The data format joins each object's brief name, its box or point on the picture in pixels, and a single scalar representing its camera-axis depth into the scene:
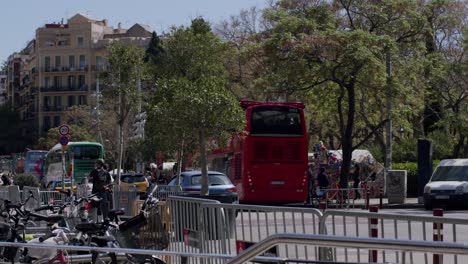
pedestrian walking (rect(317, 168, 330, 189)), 35.78
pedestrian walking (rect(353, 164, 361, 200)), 39.16
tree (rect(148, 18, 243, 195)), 25.50
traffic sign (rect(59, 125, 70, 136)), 28.98
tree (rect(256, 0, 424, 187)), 33.69
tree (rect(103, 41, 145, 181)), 35.16
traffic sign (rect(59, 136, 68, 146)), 28.83
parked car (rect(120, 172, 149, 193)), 44.81
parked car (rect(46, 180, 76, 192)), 45.62
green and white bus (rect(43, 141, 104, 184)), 49.50
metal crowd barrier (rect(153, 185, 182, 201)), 21.96
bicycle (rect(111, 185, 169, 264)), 9.91
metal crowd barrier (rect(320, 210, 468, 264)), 7.29
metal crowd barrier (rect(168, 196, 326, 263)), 8.52
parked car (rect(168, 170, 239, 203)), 23.88
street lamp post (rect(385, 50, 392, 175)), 34.81
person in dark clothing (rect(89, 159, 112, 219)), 23.53
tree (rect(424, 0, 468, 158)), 39.47
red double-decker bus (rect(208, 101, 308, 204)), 31.88
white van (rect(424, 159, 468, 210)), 30.84
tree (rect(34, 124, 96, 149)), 80.31
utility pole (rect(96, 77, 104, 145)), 66.60
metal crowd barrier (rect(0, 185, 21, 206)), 23.66
